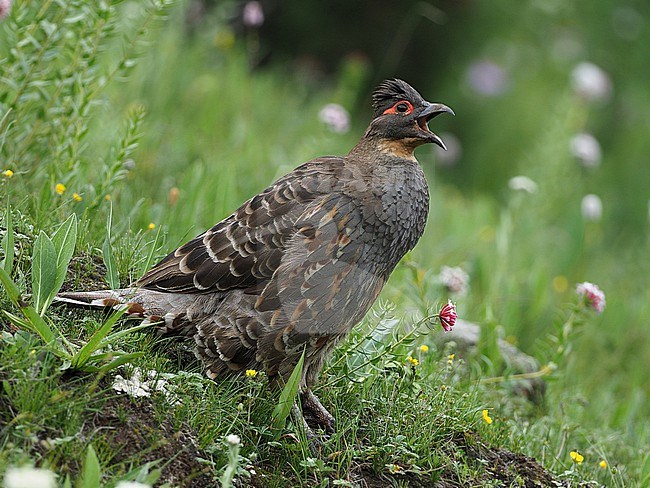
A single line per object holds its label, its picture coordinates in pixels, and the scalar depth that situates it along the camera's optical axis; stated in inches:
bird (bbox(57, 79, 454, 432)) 304.2
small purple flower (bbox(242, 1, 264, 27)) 522.3
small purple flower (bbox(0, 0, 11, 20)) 365.4
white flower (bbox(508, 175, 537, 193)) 526.3
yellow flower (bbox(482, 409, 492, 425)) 332.5
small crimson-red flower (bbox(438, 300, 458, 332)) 314.3
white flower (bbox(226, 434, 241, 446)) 239.9
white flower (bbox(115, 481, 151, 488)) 209.0
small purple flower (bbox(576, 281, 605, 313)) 385.1
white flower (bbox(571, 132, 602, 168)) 625.9
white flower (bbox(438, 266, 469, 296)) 426.9
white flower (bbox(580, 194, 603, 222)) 555.8
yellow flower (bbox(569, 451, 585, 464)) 332.5
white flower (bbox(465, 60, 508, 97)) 863.1
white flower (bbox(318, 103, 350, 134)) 497.9
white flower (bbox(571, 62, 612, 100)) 665.6
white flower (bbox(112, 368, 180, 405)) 271.6
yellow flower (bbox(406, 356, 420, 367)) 325.1
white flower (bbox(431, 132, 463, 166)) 752.3
